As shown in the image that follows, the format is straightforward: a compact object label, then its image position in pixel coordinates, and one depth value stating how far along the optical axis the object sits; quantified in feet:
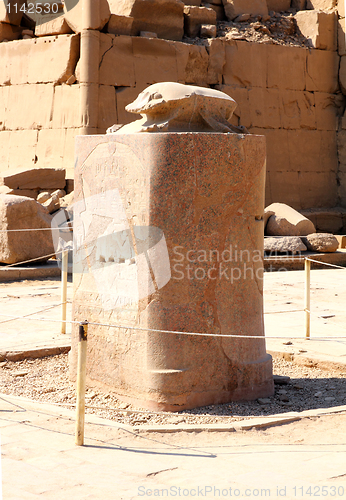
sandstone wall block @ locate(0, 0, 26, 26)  45.57
